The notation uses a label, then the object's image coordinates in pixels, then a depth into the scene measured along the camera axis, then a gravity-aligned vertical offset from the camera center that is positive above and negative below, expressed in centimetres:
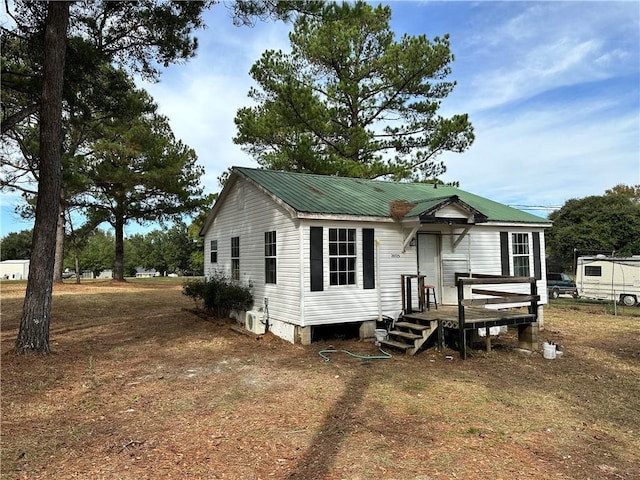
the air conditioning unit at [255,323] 1021 -143
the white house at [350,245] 914 +43
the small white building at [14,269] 6281 +19
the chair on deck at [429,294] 1006 -82
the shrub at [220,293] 1118 -79
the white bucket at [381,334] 896 -156
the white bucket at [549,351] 827 -184
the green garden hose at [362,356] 802 -182
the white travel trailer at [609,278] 1878 -100
